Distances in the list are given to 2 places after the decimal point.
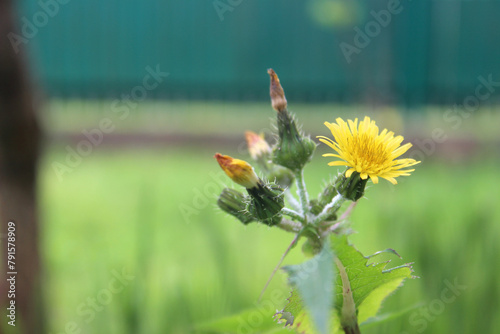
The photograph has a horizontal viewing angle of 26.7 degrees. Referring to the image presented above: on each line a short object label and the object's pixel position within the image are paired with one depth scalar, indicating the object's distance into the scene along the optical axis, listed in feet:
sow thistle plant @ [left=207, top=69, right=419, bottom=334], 0.74
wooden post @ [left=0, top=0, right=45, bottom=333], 1.25
